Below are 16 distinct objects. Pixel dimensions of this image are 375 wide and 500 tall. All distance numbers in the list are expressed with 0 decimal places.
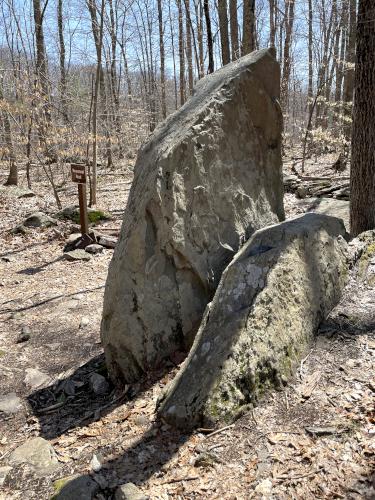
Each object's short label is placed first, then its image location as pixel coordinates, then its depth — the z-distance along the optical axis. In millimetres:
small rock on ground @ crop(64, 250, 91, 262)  7860
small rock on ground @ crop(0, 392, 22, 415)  3836
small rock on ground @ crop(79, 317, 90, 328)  5332
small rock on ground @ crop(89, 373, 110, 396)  3947
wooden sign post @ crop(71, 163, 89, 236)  8109
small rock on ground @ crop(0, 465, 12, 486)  2895
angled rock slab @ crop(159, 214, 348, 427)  2908
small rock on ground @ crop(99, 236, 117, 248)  8367
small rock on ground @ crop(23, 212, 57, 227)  9672
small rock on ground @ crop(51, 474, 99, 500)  2562
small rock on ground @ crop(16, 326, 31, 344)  5092
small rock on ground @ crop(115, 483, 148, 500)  2416
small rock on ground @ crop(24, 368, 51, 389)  4207
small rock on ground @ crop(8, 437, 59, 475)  2951
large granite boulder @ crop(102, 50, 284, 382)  3719
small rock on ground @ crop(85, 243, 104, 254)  8109
